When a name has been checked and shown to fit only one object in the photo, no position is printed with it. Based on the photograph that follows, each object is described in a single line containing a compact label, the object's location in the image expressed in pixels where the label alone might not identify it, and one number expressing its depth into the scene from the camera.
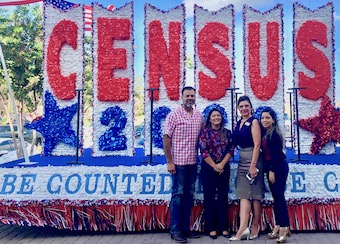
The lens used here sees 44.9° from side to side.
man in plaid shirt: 4.27
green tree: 11.03
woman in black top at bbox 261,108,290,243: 4.14
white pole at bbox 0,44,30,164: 5.17
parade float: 5.86
